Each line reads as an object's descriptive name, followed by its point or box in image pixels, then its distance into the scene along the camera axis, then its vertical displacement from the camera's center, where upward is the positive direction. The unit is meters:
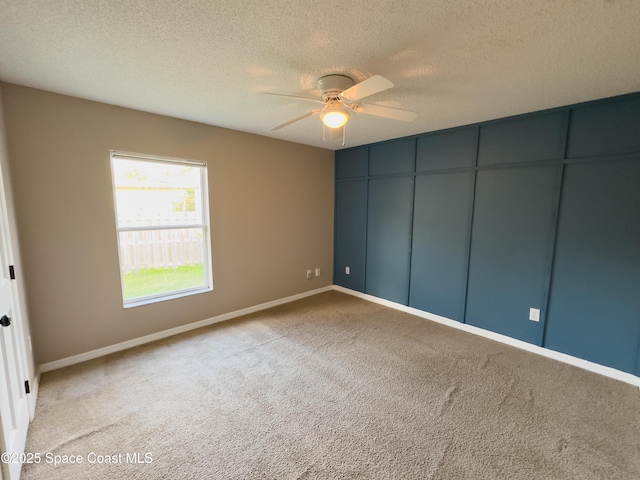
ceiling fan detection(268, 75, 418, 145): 1.90 +0.77
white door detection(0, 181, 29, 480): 1.37 -0.98
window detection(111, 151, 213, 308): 2.85 -0.22
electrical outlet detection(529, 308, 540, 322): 2.83 -1.08
